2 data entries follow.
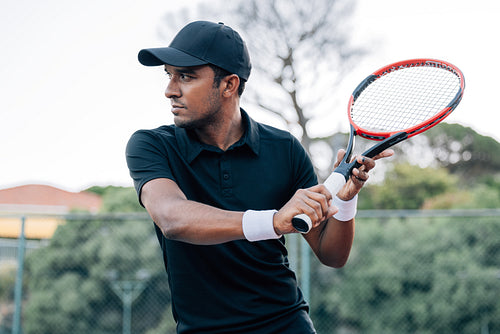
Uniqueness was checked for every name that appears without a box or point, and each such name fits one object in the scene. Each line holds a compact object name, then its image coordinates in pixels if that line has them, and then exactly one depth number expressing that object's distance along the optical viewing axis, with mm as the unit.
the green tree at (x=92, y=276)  6438
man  1945
